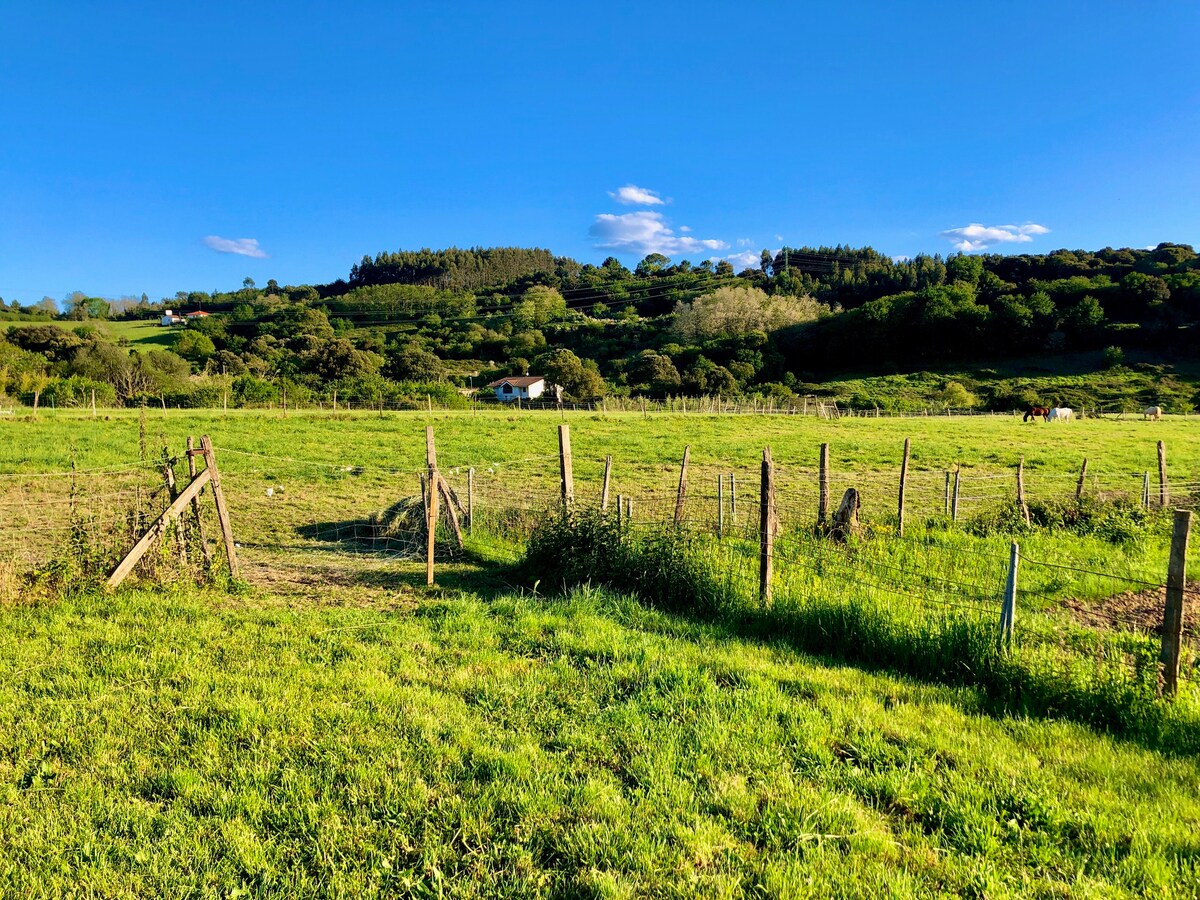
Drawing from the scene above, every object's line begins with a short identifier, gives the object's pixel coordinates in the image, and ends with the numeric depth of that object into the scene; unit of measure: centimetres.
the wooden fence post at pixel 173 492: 852
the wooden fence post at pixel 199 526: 857
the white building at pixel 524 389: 7675
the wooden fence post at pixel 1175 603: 488
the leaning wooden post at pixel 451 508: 1087
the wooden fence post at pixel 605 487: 1064
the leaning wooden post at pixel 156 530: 786
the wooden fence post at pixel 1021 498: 1180
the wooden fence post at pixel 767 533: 716
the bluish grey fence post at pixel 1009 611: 558
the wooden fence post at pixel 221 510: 870
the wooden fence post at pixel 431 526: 888
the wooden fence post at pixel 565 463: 996
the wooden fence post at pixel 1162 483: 1295
